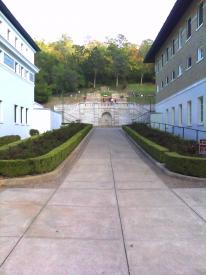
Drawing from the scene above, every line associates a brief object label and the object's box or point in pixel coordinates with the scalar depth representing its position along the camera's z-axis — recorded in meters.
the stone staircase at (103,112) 40.26
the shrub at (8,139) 14.72
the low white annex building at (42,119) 24.43
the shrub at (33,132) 22.76
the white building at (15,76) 16.96
